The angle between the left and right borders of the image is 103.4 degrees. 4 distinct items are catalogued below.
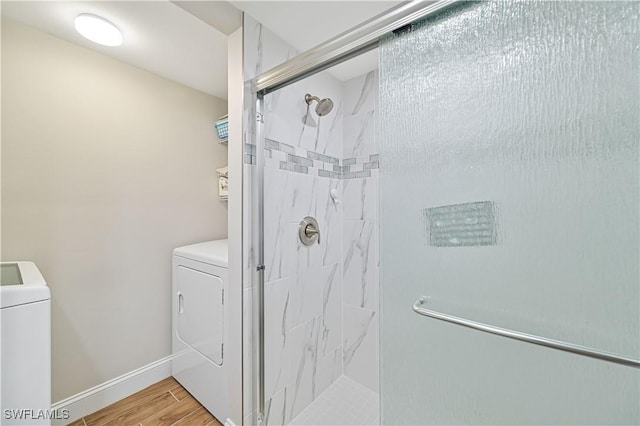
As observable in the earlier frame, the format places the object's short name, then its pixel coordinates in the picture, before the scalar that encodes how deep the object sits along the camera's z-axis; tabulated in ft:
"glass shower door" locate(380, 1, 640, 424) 2.00
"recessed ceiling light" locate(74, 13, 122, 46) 4.19
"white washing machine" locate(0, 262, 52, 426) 2.35
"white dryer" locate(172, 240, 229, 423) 4.67
